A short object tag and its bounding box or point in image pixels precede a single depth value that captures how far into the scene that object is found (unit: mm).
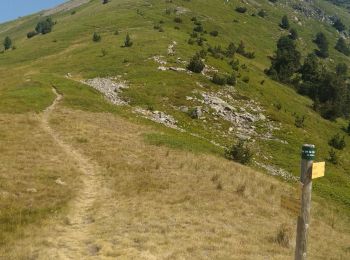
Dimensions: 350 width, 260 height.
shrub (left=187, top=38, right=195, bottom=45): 82225
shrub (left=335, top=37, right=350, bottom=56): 147500
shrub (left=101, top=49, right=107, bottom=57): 74675
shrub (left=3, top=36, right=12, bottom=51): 118725
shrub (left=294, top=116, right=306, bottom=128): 57956
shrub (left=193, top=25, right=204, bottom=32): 100038
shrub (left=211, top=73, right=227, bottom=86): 61812
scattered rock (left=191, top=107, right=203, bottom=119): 51191
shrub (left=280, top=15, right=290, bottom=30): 140750
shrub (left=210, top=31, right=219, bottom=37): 100312
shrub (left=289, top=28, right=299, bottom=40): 134600
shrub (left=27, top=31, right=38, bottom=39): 127294
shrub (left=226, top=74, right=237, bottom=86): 63062
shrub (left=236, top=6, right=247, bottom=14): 135625
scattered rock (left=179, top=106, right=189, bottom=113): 52312
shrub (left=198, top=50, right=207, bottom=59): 71638
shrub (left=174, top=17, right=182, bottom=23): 104044
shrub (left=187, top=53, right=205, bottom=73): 65062
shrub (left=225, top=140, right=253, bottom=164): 38562
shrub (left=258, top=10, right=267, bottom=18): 141750
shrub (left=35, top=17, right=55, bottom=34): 119250
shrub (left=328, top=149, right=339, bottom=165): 49656
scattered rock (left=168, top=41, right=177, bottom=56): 72744
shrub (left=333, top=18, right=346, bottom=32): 183738
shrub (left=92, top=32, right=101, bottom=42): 88062
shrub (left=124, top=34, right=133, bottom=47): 78750
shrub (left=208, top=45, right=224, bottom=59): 77188
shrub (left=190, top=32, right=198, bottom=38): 90300
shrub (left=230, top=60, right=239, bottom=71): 73444
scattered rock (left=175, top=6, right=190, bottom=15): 113875
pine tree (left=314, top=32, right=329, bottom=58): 133375
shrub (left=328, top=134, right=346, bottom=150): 57531
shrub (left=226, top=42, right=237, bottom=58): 82062
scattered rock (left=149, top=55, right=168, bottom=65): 68238
